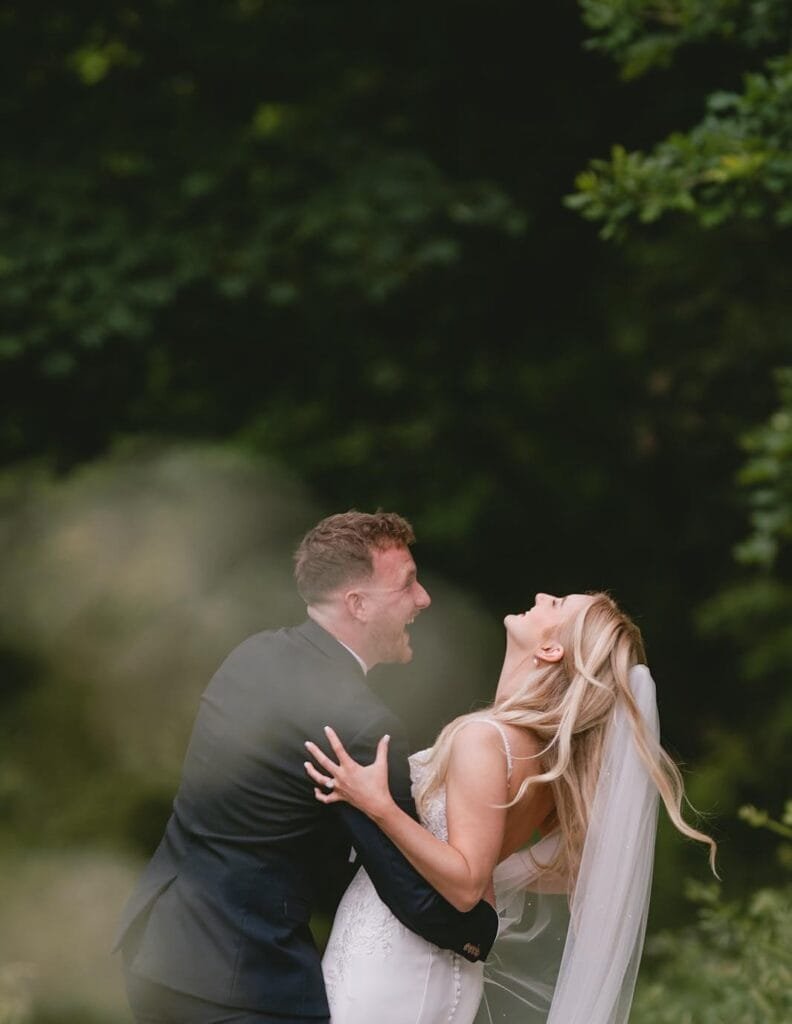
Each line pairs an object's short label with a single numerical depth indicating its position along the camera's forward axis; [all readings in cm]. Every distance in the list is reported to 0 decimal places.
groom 609
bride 638
